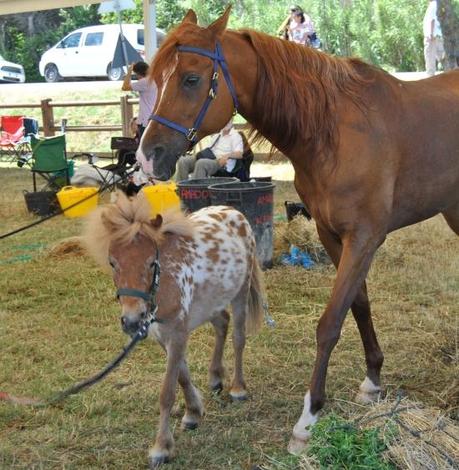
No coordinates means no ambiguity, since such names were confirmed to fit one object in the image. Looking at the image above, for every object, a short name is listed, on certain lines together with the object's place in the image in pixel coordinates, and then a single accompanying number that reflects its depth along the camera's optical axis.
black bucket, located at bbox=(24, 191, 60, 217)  8.93
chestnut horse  3.03
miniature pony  2.74
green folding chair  9.15
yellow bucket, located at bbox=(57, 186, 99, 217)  8.52
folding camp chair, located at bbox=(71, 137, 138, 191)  9.08
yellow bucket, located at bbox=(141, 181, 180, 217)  7.08
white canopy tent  10.69
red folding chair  14.36
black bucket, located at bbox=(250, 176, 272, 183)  7.42
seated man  7.48
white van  21.98
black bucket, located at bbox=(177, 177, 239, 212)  6.31
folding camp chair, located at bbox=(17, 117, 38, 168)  13.78
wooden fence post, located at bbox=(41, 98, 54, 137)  14.69
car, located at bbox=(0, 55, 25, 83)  24.53
